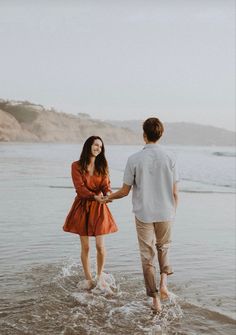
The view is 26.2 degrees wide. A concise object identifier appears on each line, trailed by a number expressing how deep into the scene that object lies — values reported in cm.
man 497
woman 584
